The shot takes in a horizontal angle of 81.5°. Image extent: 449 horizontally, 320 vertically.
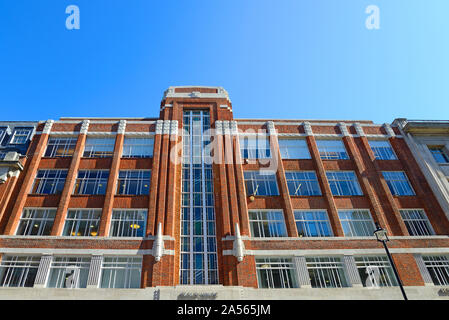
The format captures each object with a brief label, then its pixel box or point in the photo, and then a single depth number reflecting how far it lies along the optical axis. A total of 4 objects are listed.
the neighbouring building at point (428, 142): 26.98
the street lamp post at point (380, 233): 15.79
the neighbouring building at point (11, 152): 23.73
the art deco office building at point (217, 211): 20.11
